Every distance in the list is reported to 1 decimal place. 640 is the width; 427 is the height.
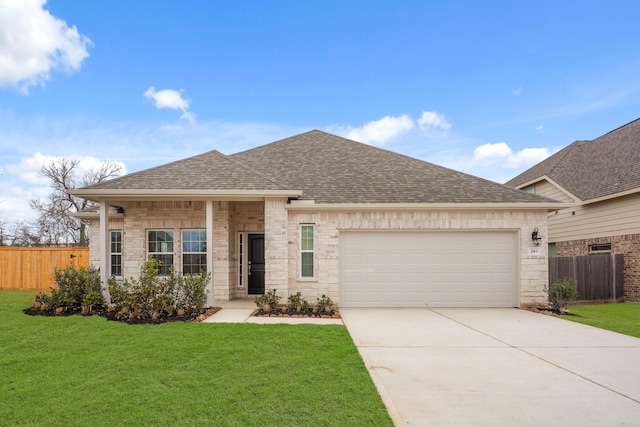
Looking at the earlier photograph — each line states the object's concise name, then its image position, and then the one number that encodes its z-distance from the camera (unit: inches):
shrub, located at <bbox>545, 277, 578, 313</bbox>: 374.0
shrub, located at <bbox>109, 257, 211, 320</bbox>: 315.9
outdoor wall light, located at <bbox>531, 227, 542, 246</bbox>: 394.9
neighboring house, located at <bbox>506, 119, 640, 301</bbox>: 488.1
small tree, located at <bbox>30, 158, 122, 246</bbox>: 995.9
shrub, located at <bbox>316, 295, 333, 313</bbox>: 351.6
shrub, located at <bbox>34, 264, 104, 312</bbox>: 339.3
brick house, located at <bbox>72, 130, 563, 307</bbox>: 377.4
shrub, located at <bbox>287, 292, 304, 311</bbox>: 353.7
